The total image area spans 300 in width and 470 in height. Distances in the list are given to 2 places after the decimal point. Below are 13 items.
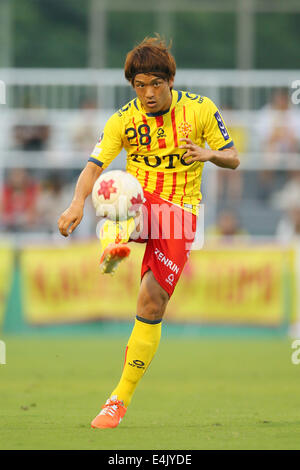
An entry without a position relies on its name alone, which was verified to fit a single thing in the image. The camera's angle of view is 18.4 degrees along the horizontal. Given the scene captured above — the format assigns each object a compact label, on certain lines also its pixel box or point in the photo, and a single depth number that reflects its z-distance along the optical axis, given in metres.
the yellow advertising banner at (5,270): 14.90
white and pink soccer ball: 6.33
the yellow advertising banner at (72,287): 14.84
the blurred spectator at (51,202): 15.80
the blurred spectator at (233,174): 16.28
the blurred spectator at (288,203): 15.88
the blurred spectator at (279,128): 16.03
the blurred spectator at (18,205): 15.82
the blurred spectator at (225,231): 15.23
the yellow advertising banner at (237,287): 14.83
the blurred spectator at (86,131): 16.11
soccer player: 6.56
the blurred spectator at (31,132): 16.38
